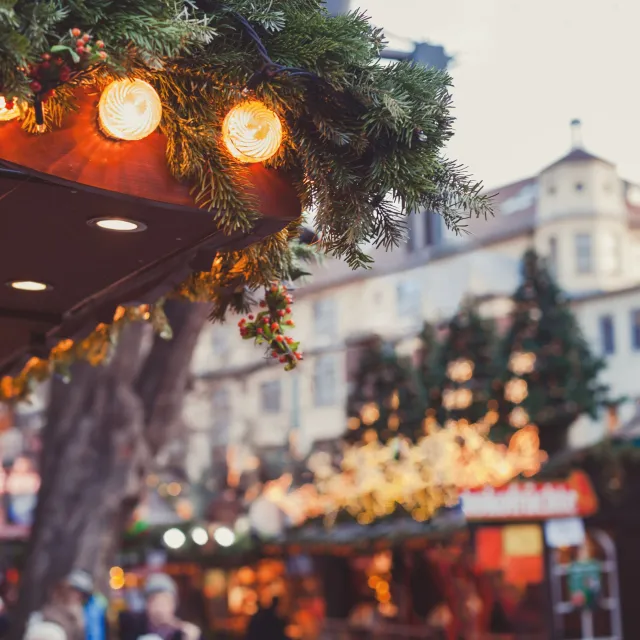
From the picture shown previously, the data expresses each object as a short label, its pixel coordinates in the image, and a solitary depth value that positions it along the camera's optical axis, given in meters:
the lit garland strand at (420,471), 15.36
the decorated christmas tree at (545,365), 16.06
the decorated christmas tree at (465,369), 17.09
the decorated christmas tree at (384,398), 18.30
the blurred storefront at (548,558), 13.36
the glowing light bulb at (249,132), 2.43
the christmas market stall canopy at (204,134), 2.17
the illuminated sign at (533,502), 13.29
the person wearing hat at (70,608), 8.51
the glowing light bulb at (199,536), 17.72
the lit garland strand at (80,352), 4.23
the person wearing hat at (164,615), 6.77
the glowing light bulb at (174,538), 18.02
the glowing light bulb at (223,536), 17.25
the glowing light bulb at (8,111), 2.15
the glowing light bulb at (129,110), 2.27
